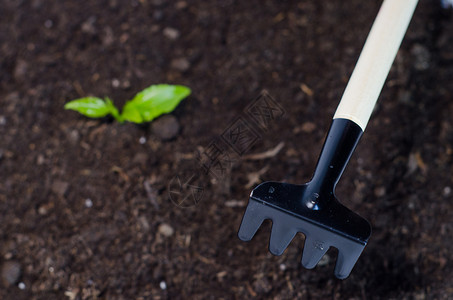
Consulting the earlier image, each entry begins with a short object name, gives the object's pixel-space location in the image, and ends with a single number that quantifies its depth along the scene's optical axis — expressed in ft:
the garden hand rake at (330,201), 2.07
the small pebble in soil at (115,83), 2.55
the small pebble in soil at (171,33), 2.62
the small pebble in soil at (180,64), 2.57
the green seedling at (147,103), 2.43
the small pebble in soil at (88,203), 2.39
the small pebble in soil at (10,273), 2.32
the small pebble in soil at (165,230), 2.36
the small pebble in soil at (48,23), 2.64
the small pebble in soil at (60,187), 2.41
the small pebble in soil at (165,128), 2.45
